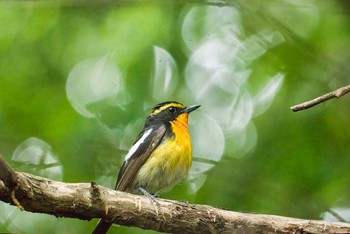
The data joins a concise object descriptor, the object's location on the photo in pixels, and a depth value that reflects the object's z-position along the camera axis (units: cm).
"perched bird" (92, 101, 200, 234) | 1048
